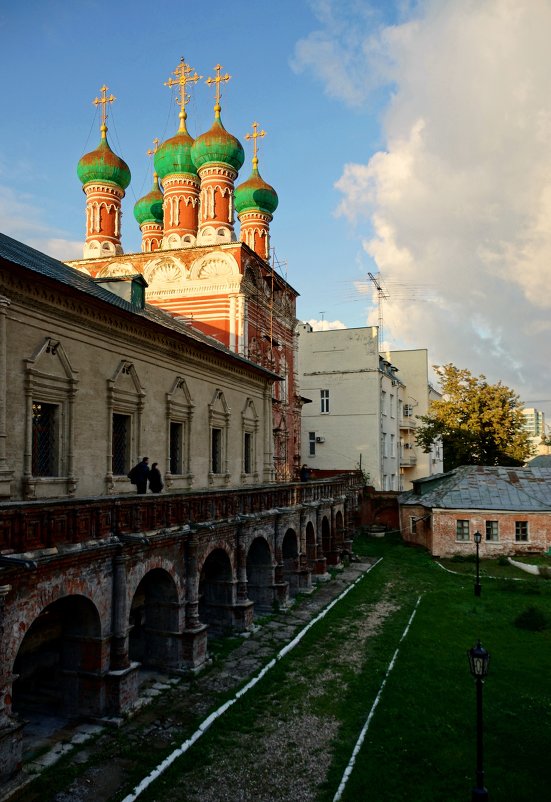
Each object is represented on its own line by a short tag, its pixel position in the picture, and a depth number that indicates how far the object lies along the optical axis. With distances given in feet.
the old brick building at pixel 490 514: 95.35
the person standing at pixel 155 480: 50.78
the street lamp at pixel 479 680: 28.12
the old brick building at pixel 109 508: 32.68
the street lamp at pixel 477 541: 71.31
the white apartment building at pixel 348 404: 139.33
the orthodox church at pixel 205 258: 93.56
